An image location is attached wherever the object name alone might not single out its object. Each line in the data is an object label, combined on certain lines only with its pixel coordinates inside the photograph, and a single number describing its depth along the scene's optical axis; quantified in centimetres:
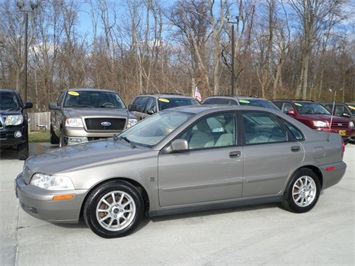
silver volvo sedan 408
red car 1300
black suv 819
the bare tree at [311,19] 3778
